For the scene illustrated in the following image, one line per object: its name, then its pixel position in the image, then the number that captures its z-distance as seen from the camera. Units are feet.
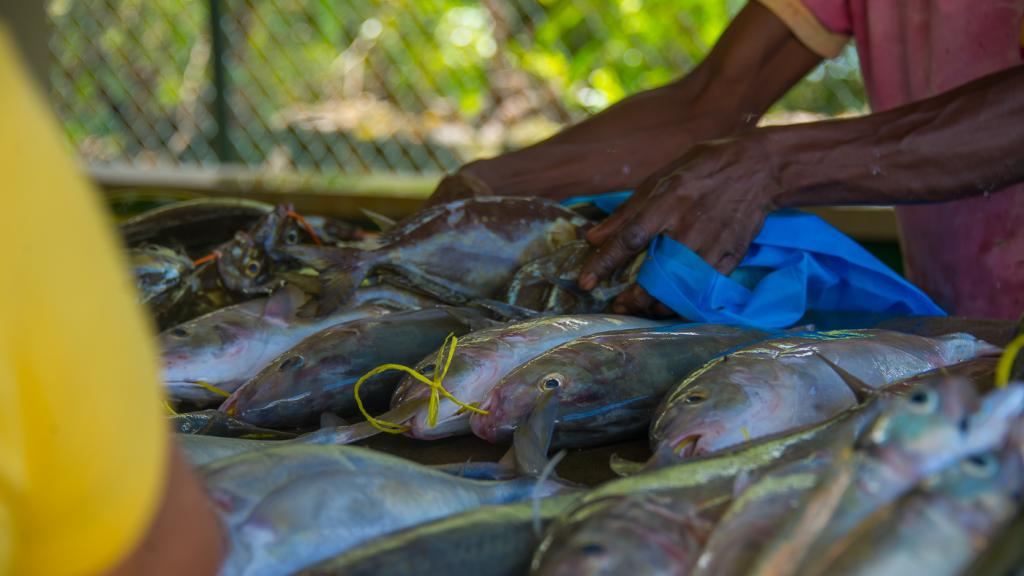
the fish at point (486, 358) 5.58
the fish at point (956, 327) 6.22
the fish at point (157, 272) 7.95
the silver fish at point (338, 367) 6.09
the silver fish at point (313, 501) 3.53
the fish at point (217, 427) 5.65
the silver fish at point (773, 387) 4.70
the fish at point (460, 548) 3.40
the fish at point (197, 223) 9.45
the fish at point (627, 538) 3.14
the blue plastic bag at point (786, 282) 6.68
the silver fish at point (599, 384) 5.46
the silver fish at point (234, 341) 6.67
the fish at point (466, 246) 7.39
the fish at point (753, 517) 3.14
